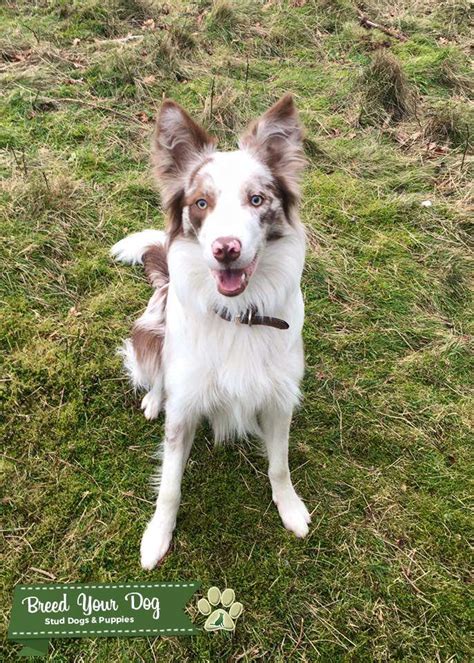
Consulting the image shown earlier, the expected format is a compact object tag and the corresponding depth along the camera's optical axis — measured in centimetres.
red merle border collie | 69
